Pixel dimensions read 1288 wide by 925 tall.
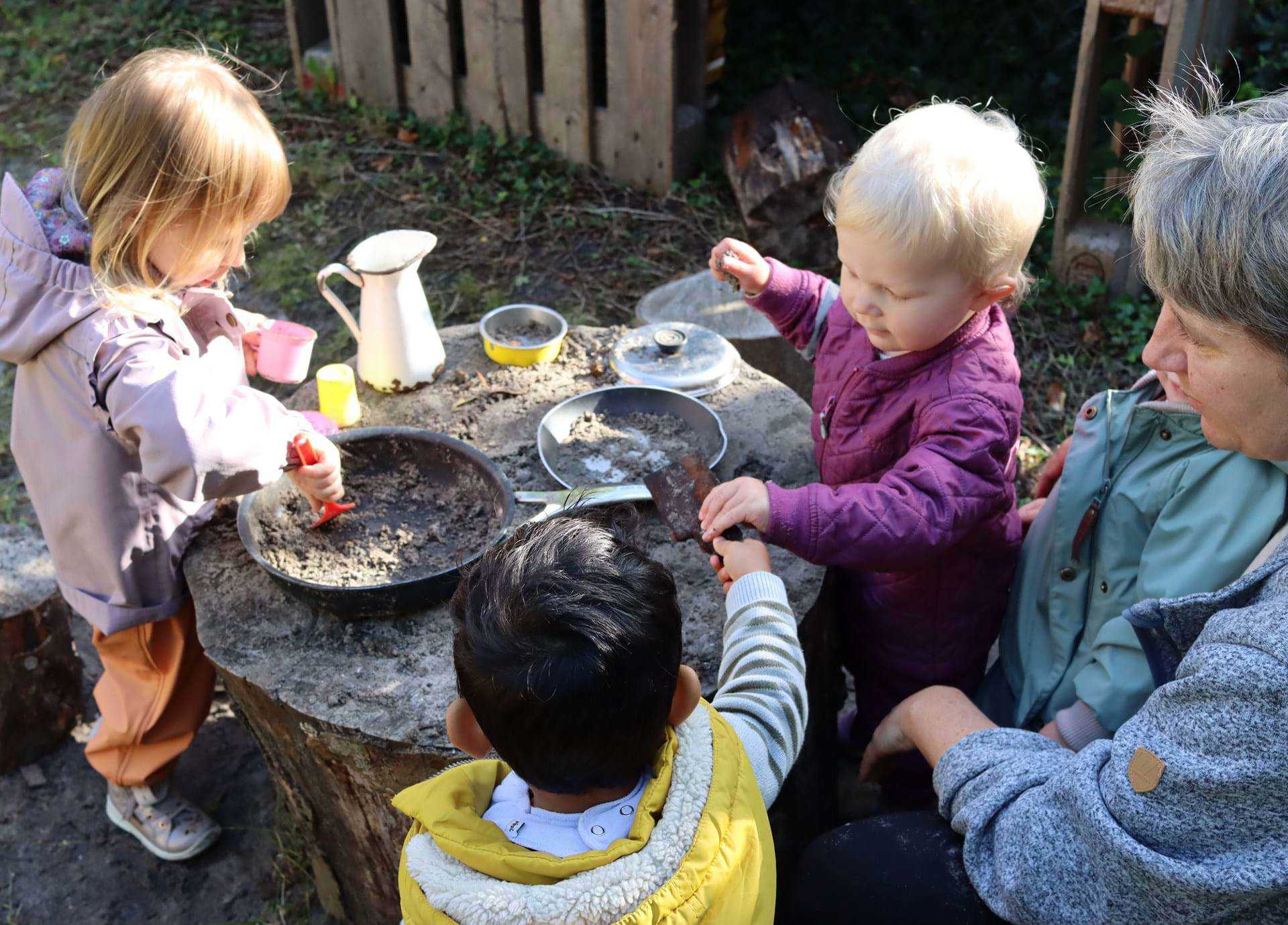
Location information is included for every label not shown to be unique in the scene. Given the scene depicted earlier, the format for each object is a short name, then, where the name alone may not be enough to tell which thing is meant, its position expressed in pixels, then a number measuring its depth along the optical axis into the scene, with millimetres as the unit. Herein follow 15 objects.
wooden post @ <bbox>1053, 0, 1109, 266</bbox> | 3750
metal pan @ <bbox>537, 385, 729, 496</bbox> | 2398
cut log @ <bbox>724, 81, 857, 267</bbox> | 4184
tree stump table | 1886
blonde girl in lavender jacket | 1965
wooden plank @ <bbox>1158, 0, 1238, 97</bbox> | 3500
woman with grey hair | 1345
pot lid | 2641
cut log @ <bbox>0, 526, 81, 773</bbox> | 2811
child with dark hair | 1225
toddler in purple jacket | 1884
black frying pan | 1922
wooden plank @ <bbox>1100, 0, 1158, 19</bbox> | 3557
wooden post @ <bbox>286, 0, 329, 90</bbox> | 5398
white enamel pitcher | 2449
